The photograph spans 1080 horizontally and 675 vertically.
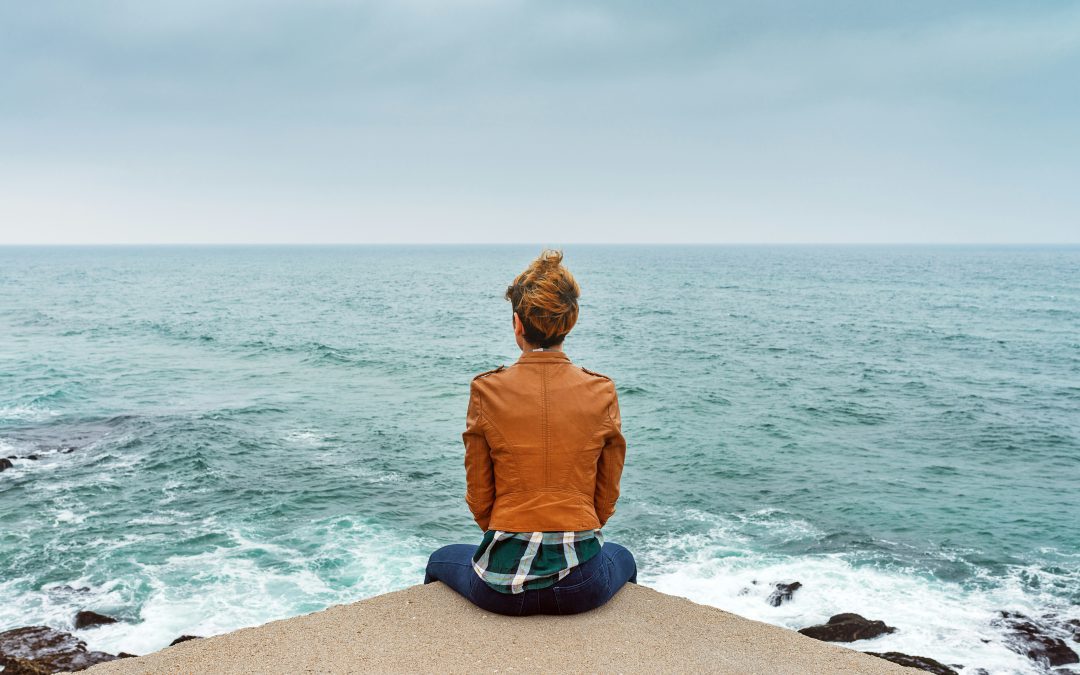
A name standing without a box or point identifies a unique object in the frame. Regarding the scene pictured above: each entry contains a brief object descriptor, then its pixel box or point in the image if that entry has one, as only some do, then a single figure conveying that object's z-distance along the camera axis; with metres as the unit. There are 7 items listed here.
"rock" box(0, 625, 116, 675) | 11.04
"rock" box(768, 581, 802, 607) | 14.07
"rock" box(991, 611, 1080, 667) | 11.92
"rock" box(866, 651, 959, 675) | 10.67
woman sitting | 4.61
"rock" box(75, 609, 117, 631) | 12.64
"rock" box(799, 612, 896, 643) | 12.62
